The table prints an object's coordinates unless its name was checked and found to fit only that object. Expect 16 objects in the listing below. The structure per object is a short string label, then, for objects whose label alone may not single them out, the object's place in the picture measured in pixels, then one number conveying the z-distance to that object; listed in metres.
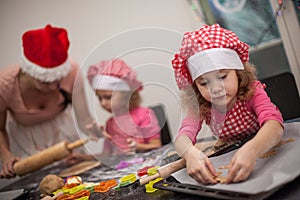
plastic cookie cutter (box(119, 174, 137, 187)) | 0.74
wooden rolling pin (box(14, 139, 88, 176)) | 1.10
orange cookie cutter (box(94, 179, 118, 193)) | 0.76
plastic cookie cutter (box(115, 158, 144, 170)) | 0.95
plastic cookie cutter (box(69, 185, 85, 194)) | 0.81
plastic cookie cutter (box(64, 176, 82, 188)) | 0.89
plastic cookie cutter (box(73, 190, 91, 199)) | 0.76
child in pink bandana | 0.90
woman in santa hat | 1.17
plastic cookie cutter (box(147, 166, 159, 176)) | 0.76
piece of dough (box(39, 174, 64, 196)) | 0.88
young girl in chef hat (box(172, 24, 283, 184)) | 0.58
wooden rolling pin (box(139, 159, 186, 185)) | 0.67
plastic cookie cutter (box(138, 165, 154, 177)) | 0.79
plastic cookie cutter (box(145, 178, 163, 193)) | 0.64
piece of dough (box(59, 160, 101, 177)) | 1.12
